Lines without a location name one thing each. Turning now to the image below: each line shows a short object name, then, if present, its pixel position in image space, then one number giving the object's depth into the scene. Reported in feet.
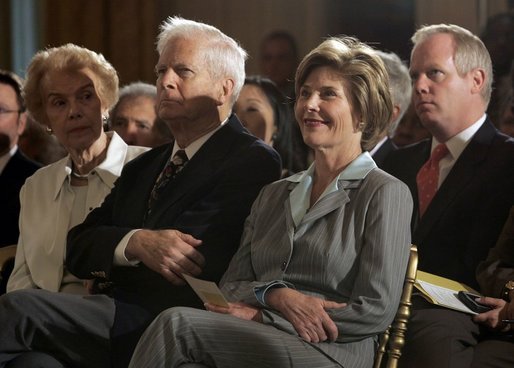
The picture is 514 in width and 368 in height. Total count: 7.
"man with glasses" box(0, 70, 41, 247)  31.40
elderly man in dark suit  23.03
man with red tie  21.35
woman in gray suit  19.49
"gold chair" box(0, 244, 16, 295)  29.18
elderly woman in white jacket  27.89
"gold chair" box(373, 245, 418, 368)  20.56
